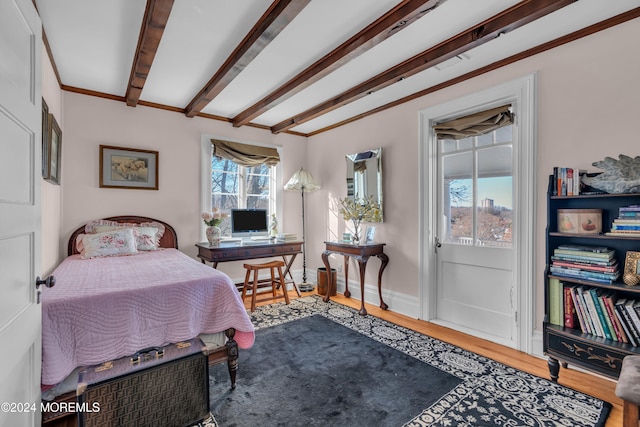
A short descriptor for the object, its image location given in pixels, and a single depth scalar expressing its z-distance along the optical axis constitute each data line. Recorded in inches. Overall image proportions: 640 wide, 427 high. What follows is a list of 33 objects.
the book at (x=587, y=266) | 80.4
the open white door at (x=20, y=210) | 39.4
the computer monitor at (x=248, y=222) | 168.4
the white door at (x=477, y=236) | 113.2
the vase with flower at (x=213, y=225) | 154.3
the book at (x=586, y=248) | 83.2
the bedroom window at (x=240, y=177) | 171.8
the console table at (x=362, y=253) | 142.9
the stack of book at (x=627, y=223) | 76.5
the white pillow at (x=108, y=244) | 123.8
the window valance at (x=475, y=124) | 109.7
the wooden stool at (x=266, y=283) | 148.2
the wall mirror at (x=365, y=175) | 154.2
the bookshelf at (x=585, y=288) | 76.8
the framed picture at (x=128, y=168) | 142.6
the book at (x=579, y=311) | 84.0
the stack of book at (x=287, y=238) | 174.4
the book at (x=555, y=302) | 88.7
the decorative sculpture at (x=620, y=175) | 75.7
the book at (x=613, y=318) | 77.6
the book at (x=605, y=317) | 79.2
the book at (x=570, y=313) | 86.4
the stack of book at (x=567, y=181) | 86.0
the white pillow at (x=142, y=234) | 136.8
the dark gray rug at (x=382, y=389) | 72.3
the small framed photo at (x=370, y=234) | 155.0
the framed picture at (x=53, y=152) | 96.2
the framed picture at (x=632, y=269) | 76.9
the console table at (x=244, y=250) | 148.2
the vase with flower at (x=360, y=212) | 151.9
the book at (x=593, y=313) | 81.5
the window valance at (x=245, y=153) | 170.2
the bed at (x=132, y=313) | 62.4
